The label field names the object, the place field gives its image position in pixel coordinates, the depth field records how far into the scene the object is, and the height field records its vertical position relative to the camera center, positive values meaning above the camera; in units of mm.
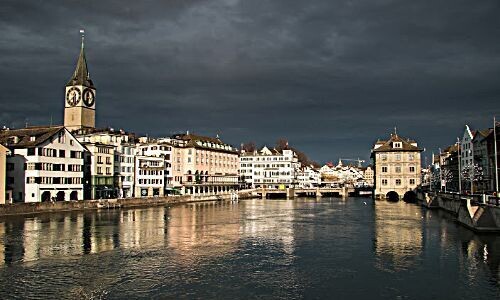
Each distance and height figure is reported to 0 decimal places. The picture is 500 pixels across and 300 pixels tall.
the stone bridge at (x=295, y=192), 162750 -4524
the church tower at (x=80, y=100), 127125 +21935
